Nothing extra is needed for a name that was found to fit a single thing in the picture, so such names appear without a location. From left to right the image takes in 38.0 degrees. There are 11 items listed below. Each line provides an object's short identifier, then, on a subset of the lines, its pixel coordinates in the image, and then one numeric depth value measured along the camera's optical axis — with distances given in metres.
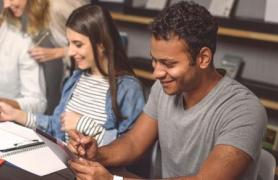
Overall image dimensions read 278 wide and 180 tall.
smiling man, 1.18
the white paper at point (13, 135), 1.46
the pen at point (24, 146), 1.39
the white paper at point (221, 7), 2.45
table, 1.23
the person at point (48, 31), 2.20
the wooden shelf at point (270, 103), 2.17
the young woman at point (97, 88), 1.75
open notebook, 1.26
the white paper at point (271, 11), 2.17
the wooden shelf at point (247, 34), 2.16
